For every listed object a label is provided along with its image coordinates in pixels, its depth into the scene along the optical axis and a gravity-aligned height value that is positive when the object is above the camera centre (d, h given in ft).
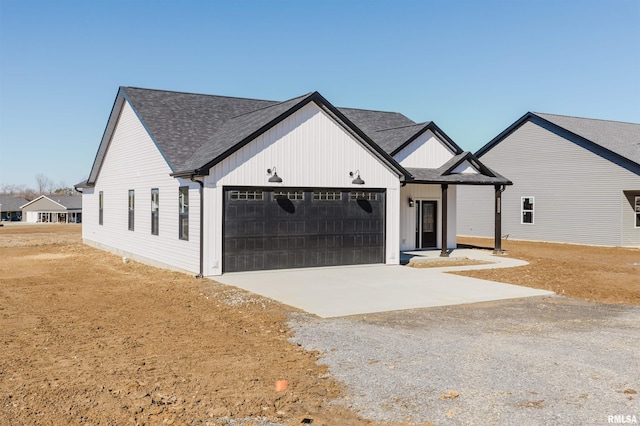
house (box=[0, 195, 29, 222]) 341.41 -9.57
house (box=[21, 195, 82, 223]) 326.65 -10.37
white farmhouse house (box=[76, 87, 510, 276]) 54.34 +1.14
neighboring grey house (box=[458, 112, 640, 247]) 94.68 +1.79
